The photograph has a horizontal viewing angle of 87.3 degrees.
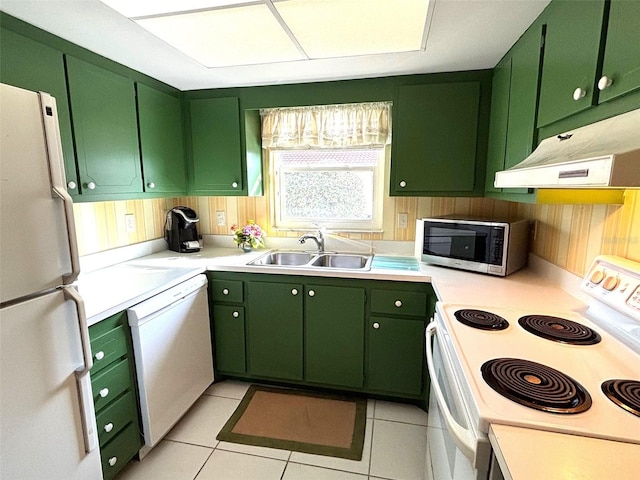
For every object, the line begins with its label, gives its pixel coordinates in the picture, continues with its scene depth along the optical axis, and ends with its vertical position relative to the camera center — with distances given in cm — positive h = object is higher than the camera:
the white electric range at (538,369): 73 -47
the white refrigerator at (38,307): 96 -35
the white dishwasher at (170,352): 165 -88
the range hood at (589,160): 63 +8
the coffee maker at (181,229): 255 -27
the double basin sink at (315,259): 244 -48
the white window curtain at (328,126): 239 +50
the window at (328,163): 244 +24
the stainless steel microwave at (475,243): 183 -29
